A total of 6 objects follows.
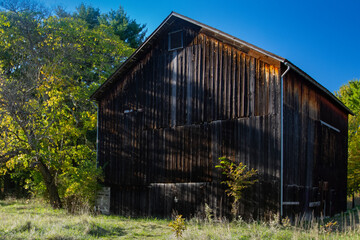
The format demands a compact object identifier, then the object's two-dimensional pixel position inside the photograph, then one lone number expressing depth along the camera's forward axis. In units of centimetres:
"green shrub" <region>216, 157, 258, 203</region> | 1353
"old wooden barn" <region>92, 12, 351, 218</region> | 1370
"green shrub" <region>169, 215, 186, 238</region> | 922
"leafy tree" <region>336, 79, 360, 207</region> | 2427
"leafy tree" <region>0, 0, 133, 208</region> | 1820
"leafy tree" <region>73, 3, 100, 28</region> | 3800
